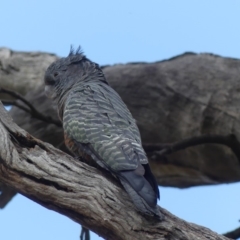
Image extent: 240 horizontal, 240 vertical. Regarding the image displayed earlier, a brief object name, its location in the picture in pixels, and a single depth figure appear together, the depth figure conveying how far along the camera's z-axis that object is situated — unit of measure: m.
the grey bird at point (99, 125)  9.59
